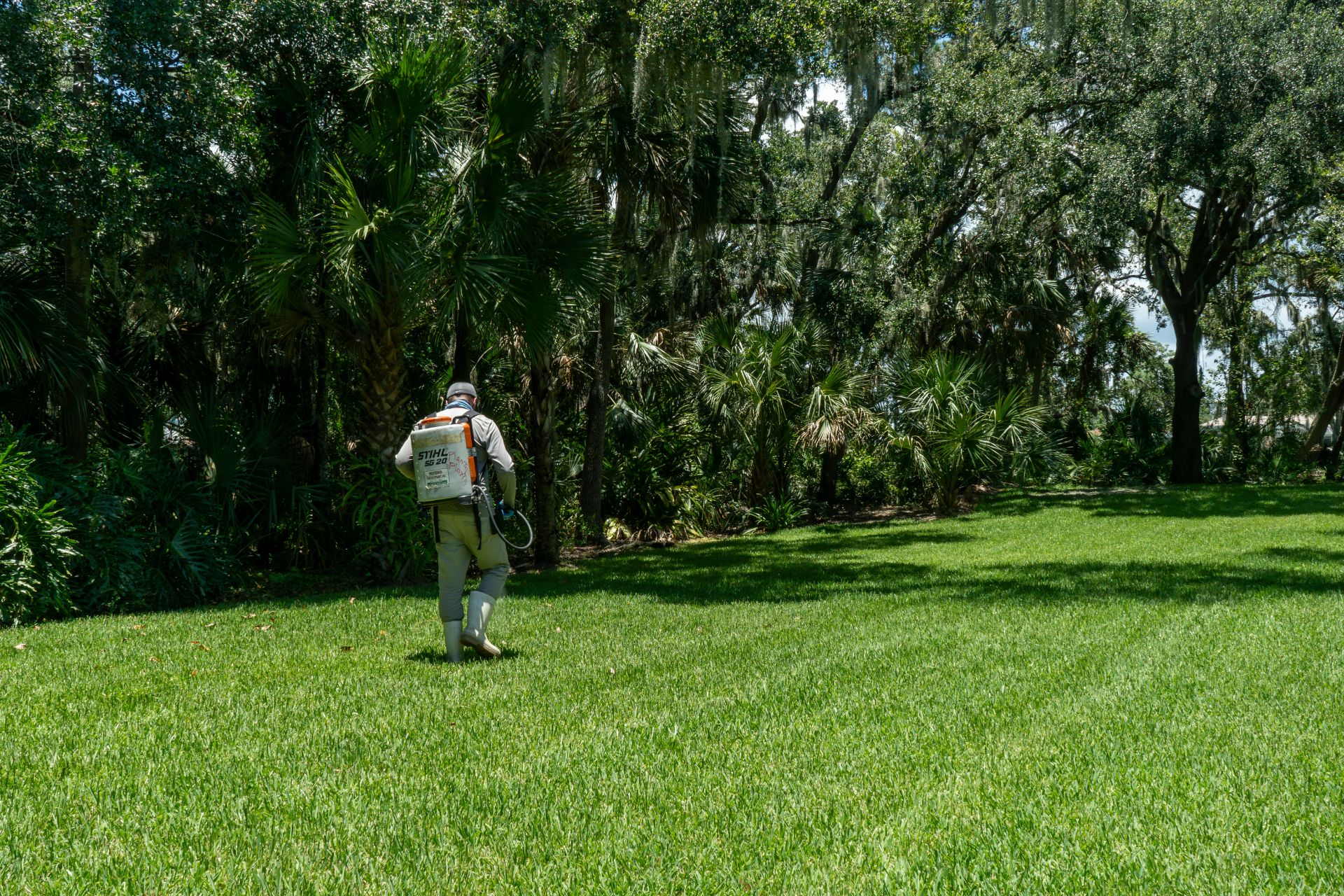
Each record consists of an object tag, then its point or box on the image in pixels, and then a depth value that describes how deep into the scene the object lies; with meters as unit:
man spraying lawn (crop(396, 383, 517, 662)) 6.49
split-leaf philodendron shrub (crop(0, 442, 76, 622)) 9.11
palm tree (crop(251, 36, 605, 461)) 10.60
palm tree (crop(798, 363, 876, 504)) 19.19
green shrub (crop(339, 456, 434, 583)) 11.96
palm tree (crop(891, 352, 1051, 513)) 20.23
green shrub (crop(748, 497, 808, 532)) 19.34
